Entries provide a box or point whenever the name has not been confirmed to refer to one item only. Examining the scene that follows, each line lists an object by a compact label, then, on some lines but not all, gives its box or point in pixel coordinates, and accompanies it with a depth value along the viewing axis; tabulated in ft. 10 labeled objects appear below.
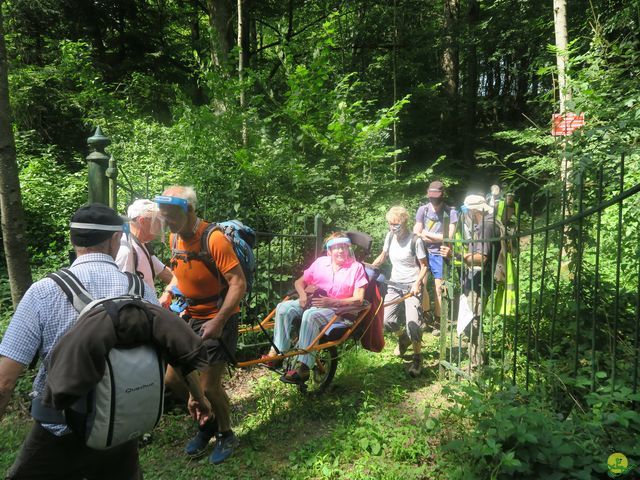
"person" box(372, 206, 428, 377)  16.97
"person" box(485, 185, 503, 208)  19.62
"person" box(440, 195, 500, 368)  14.28
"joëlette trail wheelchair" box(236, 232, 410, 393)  14.17
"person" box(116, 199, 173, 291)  11.30
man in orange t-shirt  10.37
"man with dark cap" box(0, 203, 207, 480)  6.16
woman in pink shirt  13.98
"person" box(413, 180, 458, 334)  19.35
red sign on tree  13.37
